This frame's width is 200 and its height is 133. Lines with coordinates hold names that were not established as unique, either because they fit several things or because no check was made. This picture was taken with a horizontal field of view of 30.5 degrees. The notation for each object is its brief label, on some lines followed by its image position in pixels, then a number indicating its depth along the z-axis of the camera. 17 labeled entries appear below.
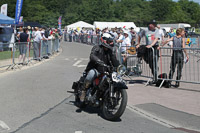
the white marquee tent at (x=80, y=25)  66.84
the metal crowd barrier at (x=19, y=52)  15.73
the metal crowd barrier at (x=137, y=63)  11.71
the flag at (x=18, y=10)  28.08
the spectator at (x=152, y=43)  11.45
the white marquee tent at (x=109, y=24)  65.56
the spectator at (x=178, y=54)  11.19
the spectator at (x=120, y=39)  18.03
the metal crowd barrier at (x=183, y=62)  11.38
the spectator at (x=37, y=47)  19.05
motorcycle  6.79
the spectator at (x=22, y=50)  16.62
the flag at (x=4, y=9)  33.55
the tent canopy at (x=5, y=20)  25.34
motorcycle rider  7.45
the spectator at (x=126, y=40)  17.05
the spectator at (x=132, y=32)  25.13
